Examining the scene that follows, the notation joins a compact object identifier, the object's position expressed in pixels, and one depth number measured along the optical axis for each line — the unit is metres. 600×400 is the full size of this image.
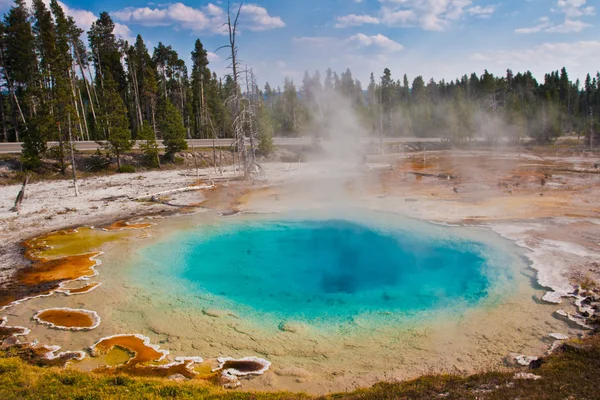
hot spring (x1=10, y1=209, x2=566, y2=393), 6.77
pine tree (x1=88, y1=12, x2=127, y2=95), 37.06
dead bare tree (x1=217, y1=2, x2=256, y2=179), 20.95
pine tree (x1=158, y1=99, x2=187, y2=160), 28.91
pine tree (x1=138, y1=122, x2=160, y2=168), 28.14
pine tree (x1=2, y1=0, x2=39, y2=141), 29.64
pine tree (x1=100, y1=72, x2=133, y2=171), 25.70
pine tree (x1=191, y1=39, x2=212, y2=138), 41.72
